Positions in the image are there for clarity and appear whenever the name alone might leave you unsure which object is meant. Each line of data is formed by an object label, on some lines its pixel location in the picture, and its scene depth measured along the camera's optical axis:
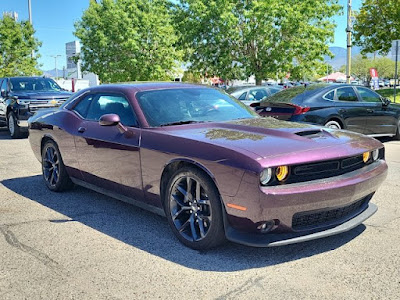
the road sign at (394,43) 15.26
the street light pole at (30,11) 30.91
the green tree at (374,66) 89.81
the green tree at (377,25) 25.84
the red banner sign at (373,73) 23.50
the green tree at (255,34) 21.17
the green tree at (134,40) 23.53
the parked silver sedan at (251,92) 13.34
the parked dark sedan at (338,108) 9.38
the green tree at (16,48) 28.95
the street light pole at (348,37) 23.14
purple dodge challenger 3.43
